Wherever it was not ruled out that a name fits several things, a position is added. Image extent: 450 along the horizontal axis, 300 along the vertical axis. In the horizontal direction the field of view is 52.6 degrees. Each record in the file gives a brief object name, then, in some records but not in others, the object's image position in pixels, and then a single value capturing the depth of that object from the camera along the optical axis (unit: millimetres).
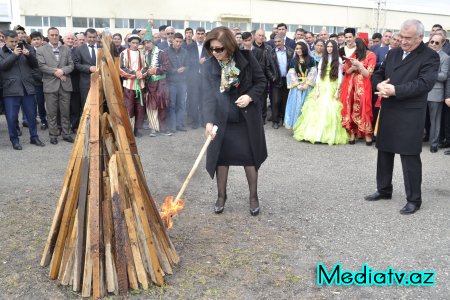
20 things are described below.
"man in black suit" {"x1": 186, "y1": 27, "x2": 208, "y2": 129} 10172
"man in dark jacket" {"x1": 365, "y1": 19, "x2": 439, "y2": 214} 4832
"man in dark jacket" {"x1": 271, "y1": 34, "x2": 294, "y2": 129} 10102
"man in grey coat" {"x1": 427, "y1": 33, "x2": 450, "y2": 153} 7805
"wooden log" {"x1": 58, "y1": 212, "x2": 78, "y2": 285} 3420
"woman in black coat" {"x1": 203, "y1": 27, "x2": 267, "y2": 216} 4730
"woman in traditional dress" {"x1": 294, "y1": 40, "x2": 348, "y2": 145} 8594
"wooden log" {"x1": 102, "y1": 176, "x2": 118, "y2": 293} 3309
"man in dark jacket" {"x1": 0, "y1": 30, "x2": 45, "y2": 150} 7707
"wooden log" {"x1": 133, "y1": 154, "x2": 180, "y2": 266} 3566
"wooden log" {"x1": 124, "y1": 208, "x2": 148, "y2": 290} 3340
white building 28797
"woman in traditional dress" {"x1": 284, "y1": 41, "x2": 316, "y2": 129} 9406
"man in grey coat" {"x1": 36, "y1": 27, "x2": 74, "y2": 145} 8273
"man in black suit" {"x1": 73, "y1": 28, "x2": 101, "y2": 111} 8633
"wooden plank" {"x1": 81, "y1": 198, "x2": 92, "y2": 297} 3262
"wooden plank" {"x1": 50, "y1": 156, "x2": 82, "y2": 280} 3449
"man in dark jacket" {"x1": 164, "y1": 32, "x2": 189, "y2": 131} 9602
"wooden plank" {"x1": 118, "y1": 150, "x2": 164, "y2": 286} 3371
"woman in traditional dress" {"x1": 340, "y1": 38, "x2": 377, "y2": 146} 8336
